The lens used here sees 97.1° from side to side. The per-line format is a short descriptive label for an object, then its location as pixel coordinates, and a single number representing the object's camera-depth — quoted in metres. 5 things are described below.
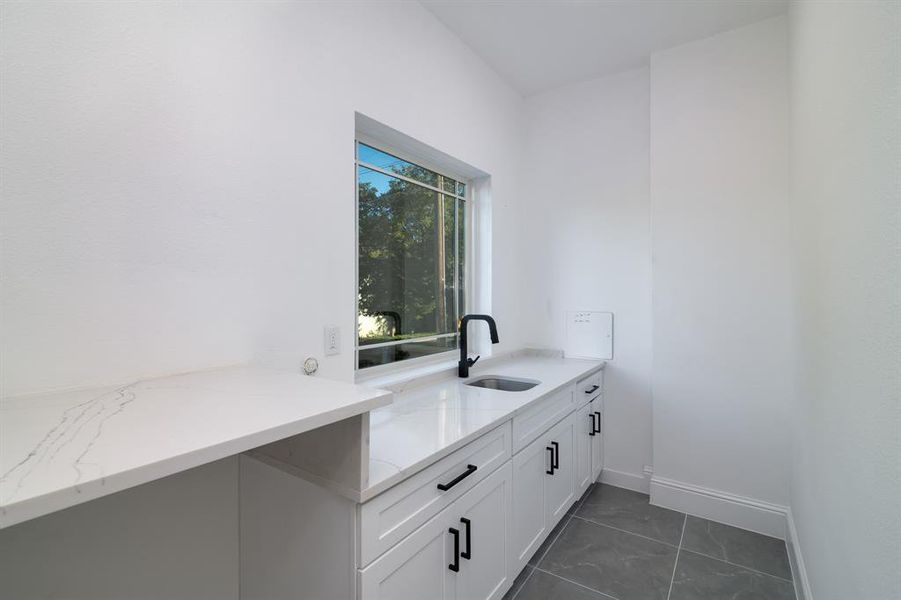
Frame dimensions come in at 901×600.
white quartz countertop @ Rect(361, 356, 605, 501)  1.10
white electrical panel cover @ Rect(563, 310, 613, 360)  2.81
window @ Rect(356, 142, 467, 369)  1.95
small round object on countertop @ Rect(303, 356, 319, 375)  1.46
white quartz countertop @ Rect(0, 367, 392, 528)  0.52
